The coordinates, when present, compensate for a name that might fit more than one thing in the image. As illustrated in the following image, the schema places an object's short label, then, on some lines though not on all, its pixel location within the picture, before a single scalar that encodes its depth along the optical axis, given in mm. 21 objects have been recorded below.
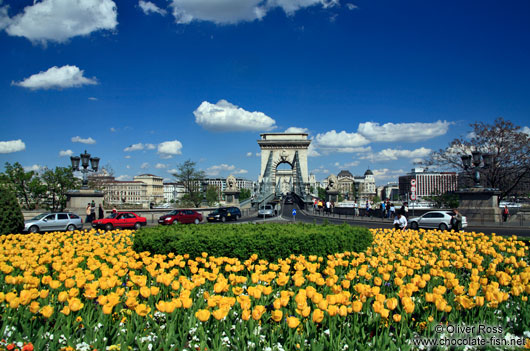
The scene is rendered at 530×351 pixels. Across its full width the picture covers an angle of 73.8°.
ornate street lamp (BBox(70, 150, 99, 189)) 23927
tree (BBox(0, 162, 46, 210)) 32188
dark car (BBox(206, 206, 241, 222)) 29391
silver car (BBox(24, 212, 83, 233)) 18969
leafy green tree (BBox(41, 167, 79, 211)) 33850
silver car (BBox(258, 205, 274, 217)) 34156
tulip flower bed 3414
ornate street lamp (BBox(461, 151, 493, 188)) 23016
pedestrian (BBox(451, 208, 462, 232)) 14530
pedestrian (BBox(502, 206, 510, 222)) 23469
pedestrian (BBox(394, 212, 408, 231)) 15229
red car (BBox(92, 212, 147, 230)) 21359
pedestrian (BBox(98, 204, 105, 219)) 24359
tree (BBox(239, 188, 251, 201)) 133675
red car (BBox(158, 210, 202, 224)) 25156
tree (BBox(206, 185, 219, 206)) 68175
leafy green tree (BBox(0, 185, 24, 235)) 12805
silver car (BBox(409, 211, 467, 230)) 20469
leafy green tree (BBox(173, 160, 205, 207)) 47844
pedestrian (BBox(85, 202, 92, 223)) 23469
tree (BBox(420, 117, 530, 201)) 28672
